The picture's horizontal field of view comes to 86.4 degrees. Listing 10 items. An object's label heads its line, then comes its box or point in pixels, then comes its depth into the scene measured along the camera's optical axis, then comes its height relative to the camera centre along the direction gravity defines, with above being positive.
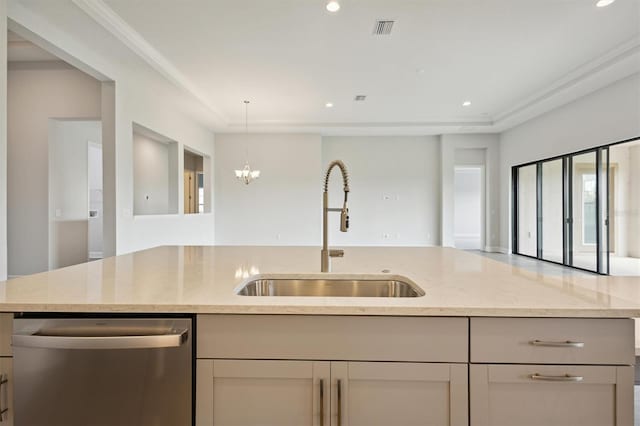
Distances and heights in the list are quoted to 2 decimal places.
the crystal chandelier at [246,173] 6.49 +0.78
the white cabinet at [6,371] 0.97 -0.45
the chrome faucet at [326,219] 1.51 -0.03
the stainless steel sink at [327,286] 1.44 -0.32
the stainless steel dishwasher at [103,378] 0.95 -0.46
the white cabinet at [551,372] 0.92 -0.44
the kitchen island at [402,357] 0.92 -0.41
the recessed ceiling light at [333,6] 3.10 +1.90
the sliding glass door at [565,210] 5.26 +0.01
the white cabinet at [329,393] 0.95 -0.51
